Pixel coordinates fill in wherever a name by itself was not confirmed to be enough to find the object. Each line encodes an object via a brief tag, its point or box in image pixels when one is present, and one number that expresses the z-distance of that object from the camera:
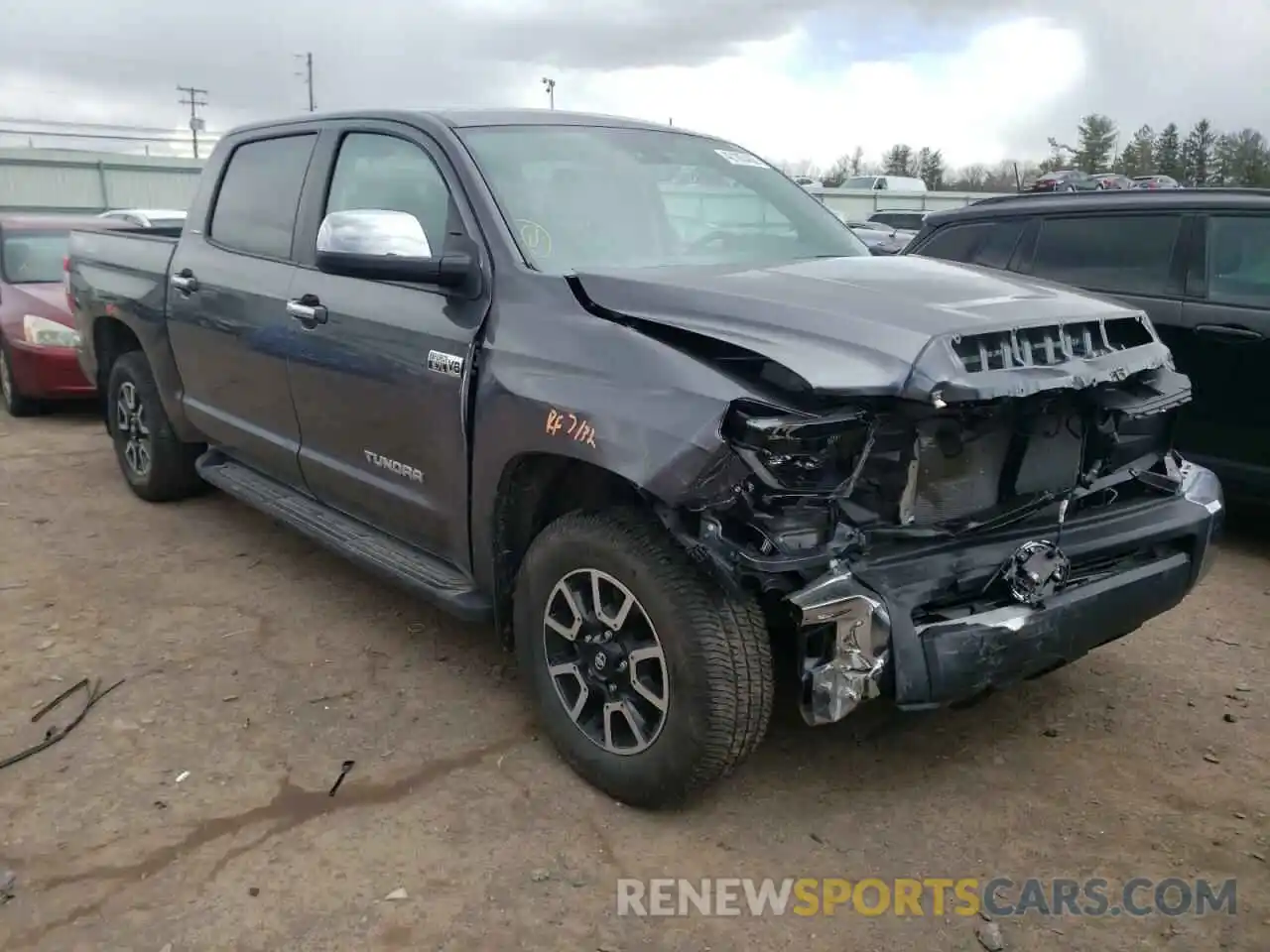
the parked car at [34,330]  7.89
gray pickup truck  2.53
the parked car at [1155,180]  25.61
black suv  4.86
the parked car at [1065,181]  24.85
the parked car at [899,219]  24.20
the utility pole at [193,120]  33.75
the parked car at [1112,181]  23.35
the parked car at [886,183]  37.94
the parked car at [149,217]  12.99
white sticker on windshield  4.14
